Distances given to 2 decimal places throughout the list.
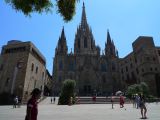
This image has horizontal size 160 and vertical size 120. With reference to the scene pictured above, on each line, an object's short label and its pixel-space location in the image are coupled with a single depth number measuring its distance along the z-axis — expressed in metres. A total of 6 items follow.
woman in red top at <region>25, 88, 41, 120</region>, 2.92
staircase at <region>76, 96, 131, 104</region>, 21.07
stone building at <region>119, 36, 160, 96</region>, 29.42
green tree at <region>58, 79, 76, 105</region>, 18.64
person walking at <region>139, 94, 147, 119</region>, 7.14
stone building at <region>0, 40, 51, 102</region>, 21.61
